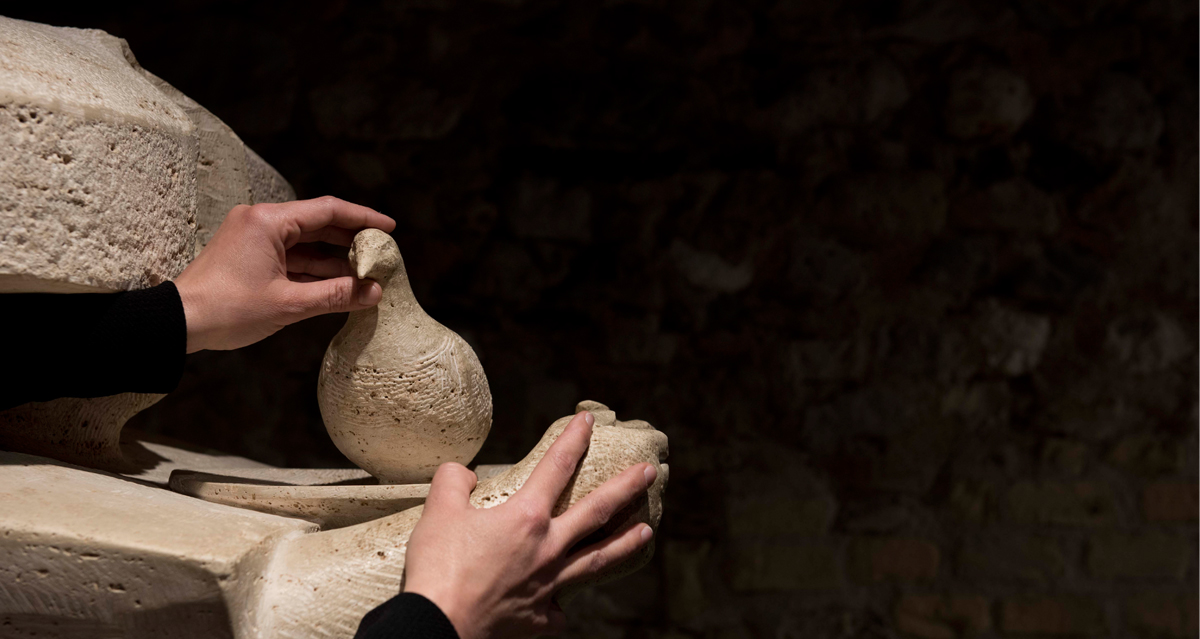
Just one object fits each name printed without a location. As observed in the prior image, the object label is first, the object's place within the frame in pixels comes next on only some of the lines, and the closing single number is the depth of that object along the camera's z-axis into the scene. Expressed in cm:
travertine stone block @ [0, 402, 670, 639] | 75
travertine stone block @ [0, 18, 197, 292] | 82
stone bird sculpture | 94
